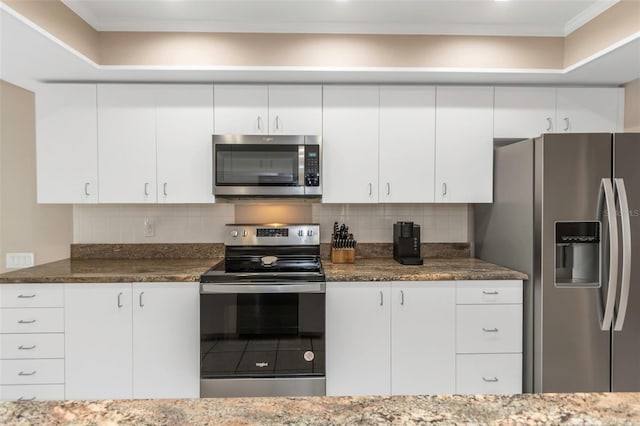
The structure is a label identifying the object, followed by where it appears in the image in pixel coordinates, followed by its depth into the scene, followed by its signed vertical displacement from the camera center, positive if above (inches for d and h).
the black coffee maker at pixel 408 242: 109.8 -10.7
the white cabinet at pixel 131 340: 91.1 -32.6
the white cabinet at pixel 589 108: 106.5 +27.3
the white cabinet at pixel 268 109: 103.6 +26.2
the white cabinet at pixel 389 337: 93.5 -32.4
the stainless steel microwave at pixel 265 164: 102.5 +11.1
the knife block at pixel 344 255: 110.5 -14.5
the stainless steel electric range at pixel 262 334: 90.9 -31.0
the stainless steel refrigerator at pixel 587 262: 85.0 -12.8
